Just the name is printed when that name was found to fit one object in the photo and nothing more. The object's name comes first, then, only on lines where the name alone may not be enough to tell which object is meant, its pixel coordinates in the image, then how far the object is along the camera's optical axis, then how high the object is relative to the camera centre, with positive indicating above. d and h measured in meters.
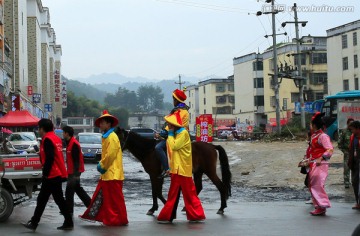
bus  42.38 +0.36
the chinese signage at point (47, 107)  92.75 +1.73
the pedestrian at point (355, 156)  12.91 -0.89
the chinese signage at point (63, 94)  119.94 +4.55
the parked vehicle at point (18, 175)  11.09 -0.94
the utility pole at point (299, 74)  51.29 +3.08
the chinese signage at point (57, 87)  109.39 +5.36
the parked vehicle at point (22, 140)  31.77 -1.00
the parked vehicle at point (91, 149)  32.53 -1.52
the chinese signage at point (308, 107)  49.85 +0.38
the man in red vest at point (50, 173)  9.84 -0.82
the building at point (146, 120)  162.80 -0.78
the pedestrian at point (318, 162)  12.05 -0.94
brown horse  12.83 -0.81
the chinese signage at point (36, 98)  73.78 +2.43
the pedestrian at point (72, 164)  11.24 -0.78
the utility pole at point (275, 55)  52.09 +4.60
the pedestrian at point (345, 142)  15.85 -0.75
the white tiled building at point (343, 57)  66.75 +5.70
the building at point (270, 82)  80.75 +4.02
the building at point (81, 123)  137.00 -0.94
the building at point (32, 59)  61.09 +7.50
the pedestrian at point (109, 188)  10.57 -1.13
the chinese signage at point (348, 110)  29.23 +0.04
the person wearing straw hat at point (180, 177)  10.91 -1.02
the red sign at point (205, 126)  36.47 -0.61
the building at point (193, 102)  119.88 +2.49
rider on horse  11.38 -0.15
